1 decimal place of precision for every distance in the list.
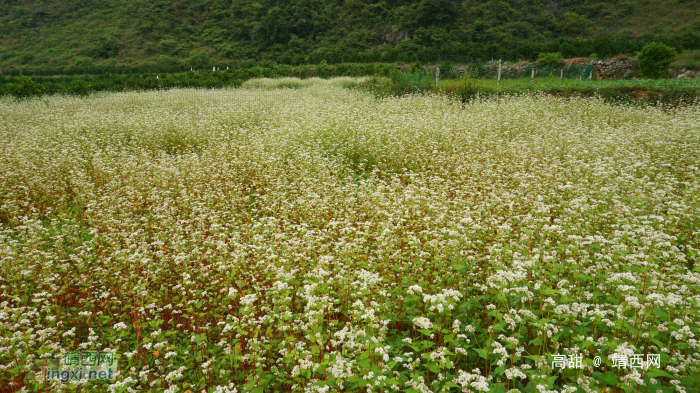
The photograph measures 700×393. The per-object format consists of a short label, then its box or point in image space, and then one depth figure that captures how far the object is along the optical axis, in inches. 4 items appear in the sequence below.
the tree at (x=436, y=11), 2406.5
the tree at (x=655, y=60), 823.7
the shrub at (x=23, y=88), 815.1
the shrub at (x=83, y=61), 2350.5
